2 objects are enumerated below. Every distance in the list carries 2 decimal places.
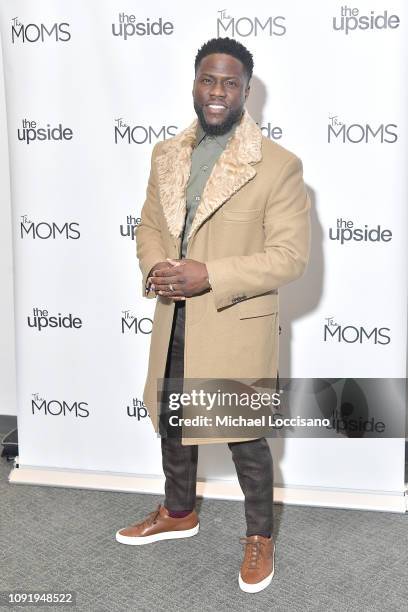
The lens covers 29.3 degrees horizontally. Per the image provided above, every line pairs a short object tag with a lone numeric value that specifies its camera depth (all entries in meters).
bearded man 2.32
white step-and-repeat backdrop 2.83
